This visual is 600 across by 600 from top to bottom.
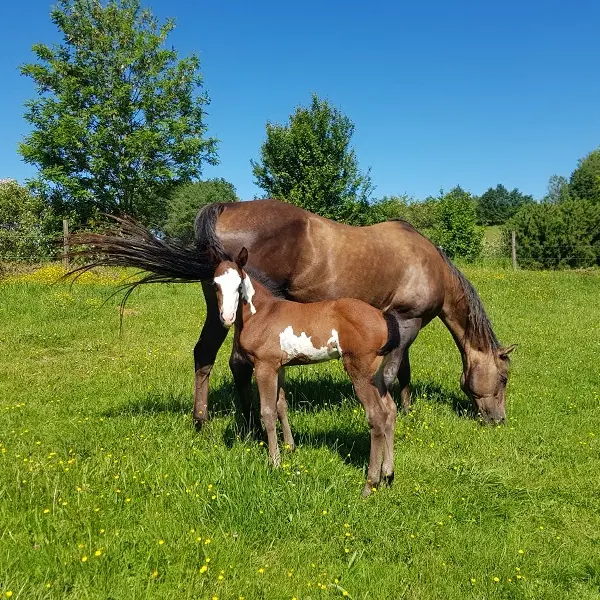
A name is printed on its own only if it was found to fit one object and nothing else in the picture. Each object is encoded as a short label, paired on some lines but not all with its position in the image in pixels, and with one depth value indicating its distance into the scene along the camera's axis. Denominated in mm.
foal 3814
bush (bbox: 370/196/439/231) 48488
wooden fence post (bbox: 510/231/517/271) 23469
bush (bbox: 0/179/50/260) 21297
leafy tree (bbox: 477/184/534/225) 91638
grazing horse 4484
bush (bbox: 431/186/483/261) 33031
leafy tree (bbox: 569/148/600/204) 69250
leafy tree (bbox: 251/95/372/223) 27422
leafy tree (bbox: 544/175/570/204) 81275
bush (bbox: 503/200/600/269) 23984
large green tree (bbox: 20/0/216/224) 29172
